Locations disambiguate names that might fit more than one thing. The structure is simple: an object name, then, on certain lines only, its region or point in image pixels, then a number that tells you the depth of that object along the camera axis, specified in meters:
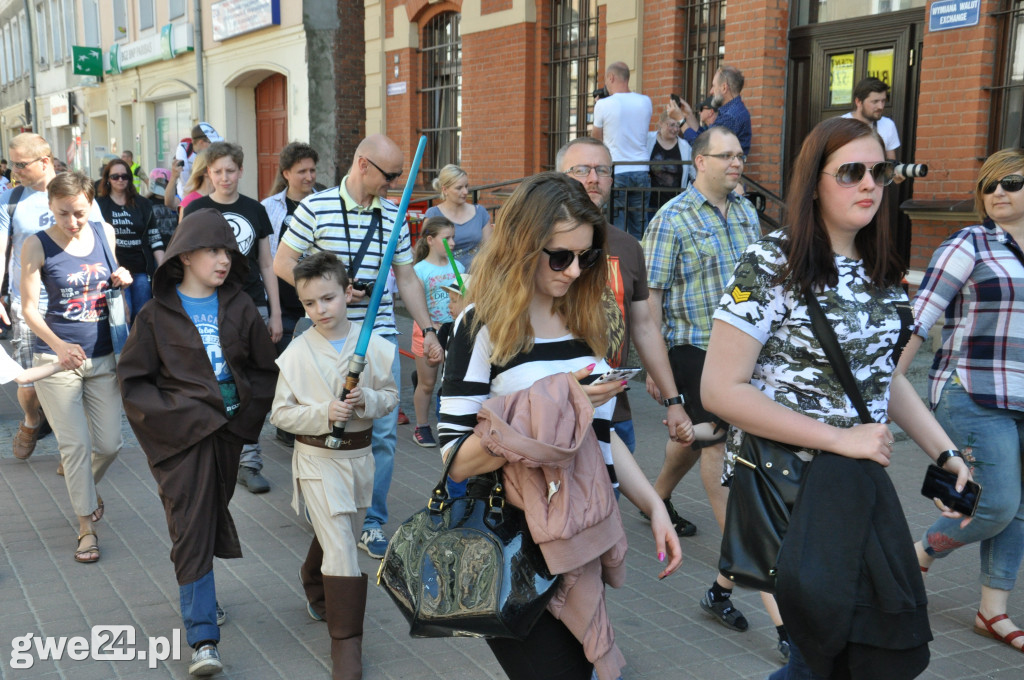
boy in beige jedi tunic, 3.77
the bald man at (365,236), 5.02
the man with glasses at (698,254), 4.66
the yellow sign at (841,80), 9.34
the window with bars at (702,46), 10.19
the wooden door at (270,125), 19.66
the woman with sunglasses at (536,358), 2.49
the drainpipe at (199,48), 21.03
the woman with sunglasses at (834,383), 2.36
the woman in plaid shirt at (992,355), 3.92
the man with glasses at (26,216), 6.09
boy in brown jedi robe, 3.82
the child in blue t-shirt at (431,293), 7.23
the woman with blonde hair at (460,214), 7.98
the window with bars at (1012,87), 7.74
